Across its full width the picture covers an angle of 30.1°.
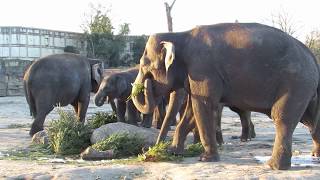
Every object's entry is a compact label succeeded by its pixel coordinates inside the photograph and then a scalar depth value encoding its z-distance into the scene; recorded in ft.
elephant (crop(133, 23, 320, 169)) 27.55
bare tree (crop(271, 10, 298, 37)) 202.80
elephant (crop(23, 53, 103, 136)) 49.55
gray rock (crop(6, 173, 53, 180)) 27.20
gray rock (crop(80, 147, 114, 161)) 33.65
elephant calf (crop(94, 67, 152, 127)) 50.59
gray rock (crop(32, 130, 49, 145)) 41.40
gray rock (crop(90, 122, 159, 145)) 37.04
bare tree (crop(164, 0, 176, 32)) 117.13
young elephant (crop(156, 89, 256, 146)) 32.50
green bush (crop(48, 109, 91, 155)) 37.78
